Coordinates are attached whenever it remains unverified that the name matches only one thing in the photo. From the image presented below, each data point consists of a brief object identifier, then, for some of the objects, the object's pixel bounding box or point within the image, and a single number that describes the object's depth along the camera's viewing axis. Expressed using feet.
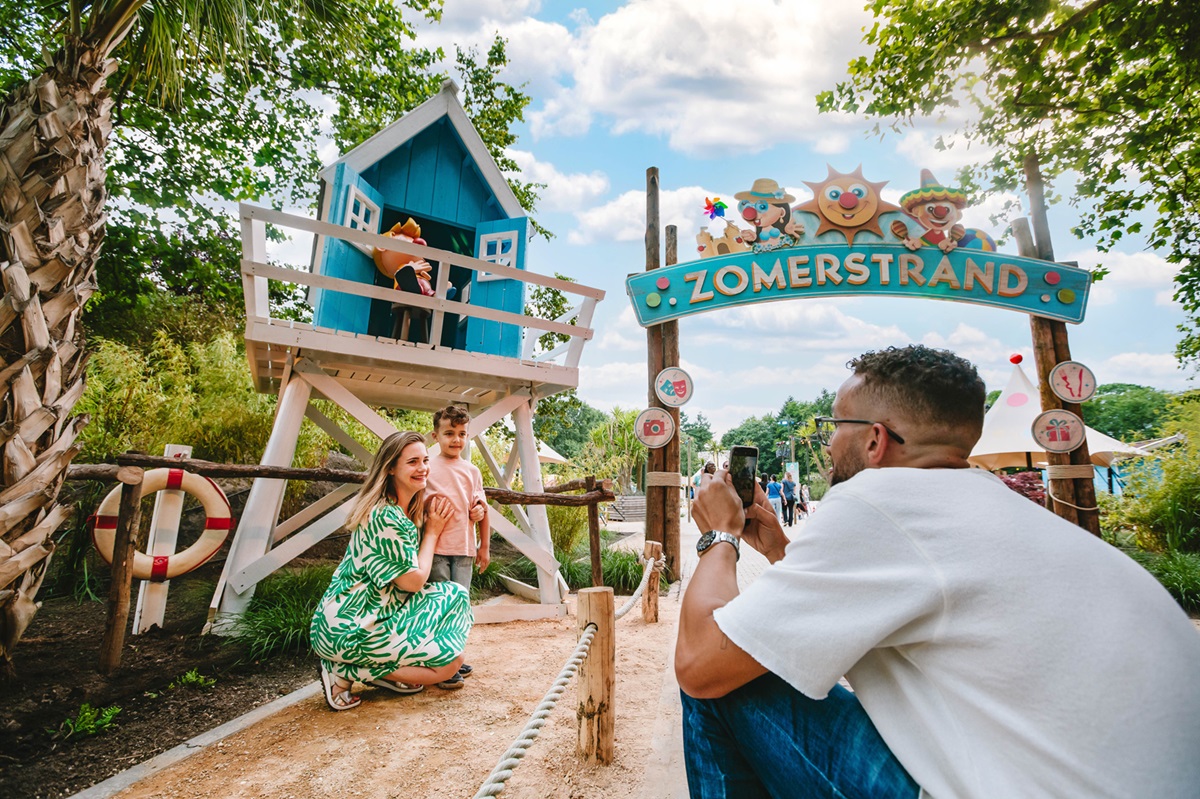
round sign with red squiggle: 25.98
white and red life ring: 12.56
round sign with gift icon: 25.79
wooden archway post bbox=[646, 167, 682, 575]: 25.99
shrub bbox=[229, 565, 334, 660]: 13.28
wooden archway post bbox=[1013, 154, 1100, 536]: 25.79
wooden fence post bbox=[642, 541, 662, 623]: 18.21
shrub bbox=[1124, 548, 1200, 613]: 20.98
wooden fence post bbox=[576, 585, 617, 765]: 8.10
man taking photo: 3.01
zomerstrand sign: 26.54
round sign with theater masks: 25.84
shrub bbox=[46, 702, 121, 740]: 8.92
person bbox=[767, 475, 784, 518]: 58.65
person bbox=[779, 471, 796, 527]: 59.21
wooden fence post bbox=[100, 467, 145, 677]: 10.88
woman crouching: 10.12
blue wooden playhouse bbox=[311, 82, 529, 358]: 18.13
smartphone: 6.10
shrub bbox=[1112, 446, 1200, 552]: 28.27
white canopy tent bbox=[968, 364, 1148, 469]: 32.86
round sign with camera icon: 25.57
